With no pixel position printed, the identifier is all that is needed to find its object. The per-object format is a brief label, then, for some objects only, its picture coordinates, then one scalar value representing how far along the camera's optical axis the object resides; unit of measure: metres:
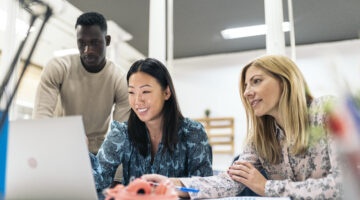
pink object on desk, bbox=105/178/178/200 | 0.55
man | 1.70
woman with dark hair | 1.30
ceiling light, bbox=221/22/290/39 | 4.58
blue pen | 0.93
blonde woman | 1.00
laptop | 0.67
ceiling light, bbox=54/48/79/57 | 5.10
